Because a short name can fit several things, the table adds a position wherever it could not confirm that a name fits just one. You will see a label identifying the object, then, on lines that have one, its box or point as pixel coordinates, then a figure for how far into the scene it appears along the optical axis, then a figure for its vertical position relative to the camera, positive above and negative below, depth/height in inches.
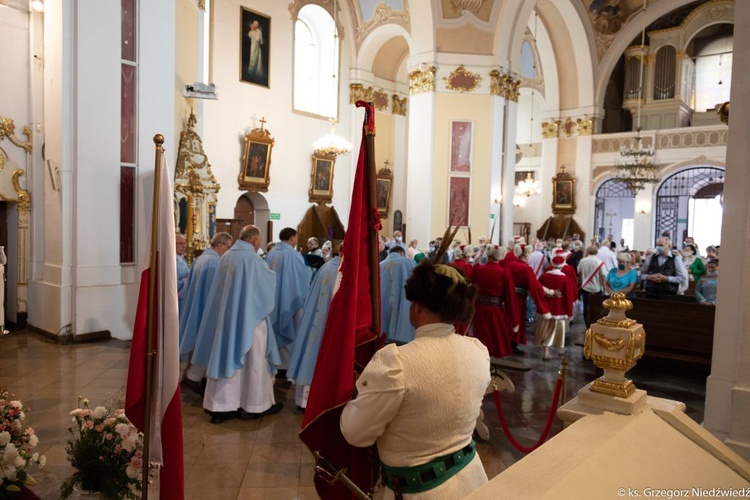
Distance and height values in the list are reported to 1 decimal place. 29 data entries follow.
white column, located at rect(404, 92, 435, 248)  562.3 +56.3
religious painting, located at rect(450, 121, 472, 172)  565.9 +77.6
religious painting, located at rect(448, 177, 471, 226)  569.0 +26.9
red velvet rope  130.5 -51.1
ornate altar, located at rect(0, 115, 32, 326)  334.0 -5.0
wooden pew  262.1 -51.0
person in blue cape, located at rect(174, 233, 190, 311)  257.8 -29.4
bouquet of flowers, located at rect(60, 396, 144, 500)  112.0 -52.4
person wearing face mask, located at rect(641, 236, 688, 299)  324.5 -30.0
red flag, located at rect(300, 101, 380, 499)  82.8 -19.3
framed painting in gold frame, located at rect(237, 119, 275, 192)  577.0 +57.4
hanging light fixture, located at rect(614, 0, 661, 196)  676.7 +73.3
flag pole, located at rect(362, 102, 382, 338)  90.7 +0.5
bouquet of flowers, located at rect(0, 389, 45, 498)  94.6 -45.5
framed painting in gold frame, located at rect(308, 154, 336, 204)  655.1 +45.4
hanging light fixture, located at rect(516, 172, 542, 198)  784.9 +50.4
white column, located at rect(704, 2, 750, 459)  142.9 -18.6
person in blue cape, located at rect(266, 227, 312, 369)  240.5 -32.4
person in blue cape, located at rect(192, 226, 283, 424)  191.3 -45.4
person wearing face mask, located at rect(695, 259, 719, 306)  301.7 -34.9
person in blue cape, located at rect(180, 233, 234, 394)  215.8 -34.6
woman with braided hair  71.7 -24.5
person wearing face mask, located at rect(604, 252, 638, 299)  306.8 -30.8
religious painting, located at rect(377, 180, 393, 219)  748.6 +31.9
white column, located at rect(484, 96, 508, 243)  563.8 +55.9
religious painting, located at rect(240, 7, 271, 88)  577.0 +182.8
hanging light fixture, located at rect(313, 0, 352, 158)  582.2 +77.6
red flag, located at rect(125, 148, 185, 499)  98.8 -26.8
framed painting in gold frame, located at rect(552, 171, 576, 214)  784.3 +43.3
